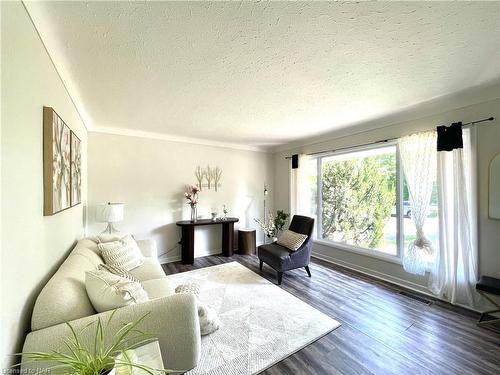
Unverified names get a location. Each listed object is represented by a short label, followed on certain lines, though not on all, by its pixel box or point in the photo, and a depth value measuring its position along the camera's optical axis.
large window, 2.93
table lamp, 2.88
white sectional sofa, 1.00
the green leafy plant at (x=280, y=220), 3.96
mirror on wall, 2.10
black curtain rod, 2.19
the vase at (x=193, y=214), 3.97
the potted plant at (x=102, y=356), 0.73
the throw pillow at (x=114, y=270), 1.85
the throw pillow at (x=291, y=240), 3.05
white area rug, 1.59
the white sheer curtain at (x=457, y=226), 2.25
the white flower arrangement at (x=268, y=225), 3.99
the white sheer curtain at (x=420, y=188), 2.55
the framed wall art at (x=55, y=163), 1.33
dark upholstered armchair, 2.89
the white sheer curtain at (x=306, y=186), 4.28
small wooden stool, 4.26
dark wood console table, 3.70
